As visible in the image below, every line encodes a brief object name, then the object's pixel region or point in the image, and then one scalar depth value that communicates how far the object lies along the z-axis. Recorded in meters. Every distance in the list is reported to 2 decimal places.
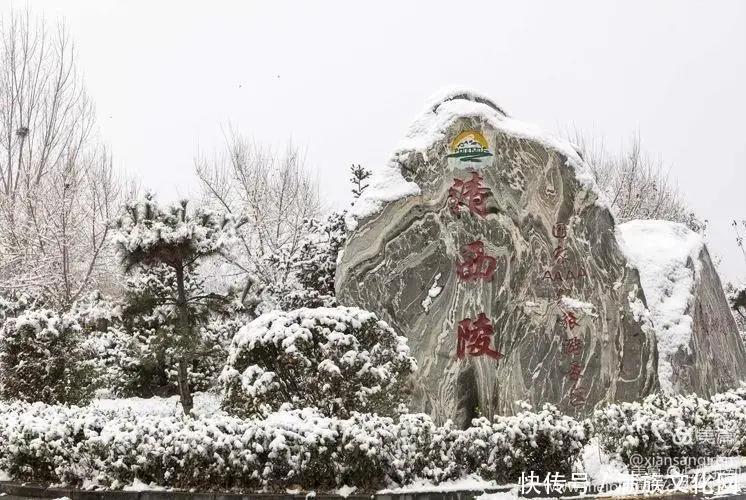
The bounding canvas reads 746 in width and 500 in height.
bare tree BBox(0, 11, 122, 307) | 14.41
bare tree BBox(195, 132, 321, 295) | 18.25
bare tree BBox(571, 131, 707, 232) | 22.00
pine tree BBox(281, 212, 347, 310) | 12.59
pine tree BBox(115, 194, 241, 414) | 9.01
